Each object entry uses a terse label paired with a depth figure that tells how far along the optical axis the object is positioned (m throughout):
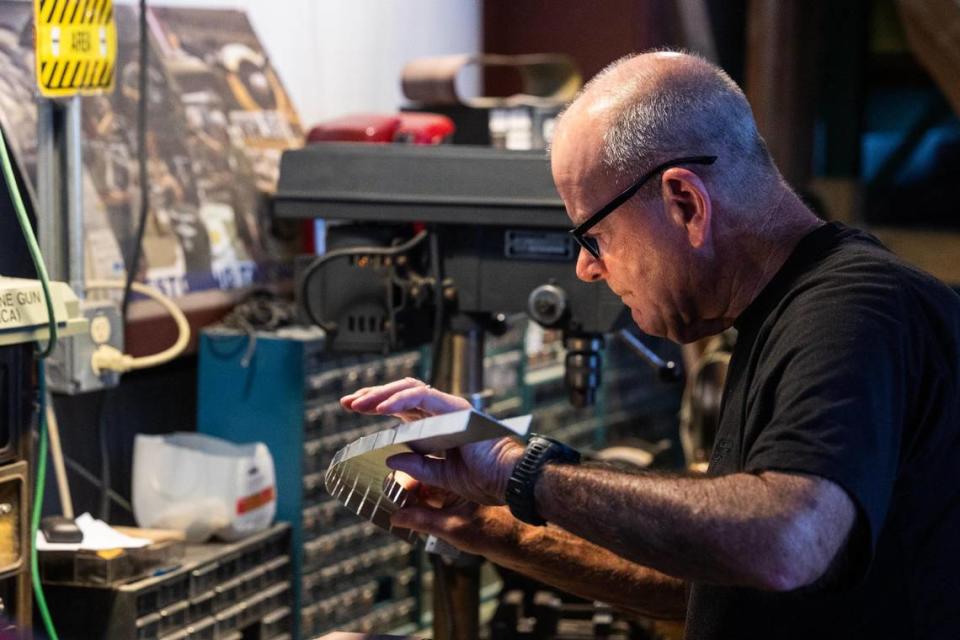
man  1.56
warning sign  2.51
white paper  2.58
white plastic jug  2.97
